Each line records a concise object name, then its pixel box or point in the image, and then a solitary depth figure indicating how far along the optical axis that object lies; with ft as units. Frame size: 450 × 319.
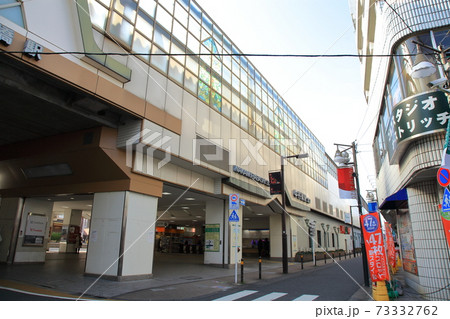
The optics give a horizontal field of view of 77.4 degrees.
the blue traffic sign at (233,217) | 39.62
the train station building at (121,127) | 29.12
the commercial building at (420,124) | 23.44
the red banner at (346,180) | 48.17
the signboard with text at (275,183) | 56.92
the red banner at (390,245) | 43.70
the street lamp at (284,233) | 50.34
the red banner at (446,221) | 17.75
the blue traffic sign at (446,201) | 17.46
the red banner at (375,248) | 25.62
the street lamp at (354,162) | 37.95
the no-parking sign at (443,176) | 17.86
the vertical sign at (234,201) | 40.56
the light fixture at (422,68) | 18.52
